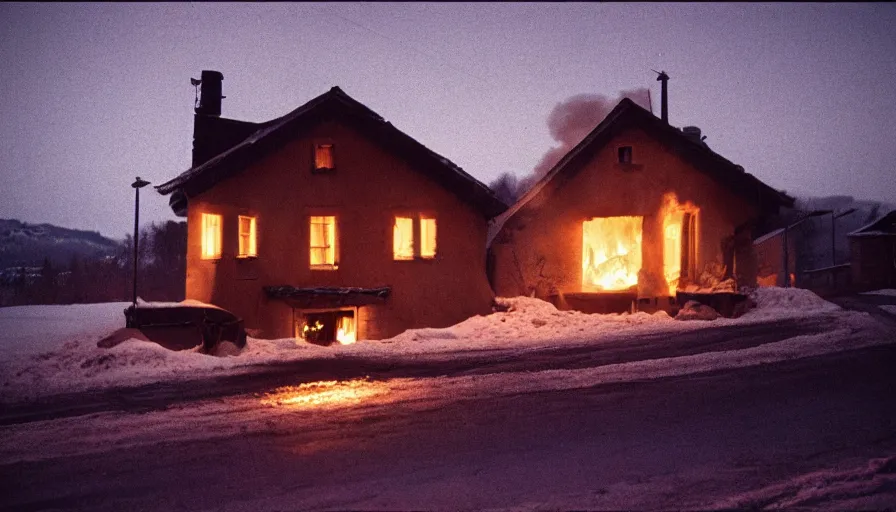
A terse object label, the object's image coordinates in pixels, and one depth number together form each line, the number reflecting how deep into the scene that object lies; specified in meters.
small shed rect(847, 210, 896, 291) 38.34
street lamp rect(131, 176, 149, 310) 17.44
